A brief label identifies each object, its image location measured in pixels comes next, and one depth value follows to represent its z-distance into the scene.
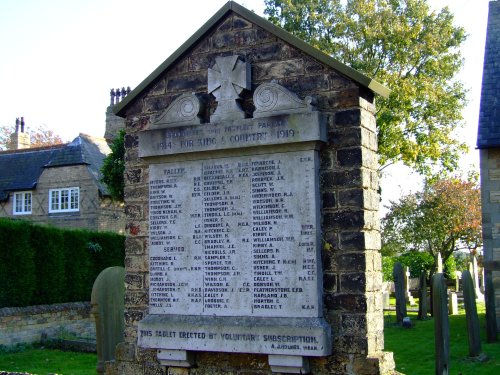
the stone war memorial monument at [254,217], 5.71
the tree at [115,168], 27.08
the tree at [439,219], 34.59
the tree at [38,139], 50.19
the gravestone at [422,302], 19.64
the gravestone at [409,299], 26.86
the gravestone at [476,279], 29.58
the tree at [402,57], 25.64
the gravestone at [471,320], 11.67
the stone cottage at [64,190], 32.44
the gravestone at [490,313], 14.24
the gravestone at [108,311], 8.07
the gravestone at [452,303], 20.51
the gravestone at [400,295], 18.41
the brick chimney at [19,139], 40.47
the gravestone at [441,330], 8.09
